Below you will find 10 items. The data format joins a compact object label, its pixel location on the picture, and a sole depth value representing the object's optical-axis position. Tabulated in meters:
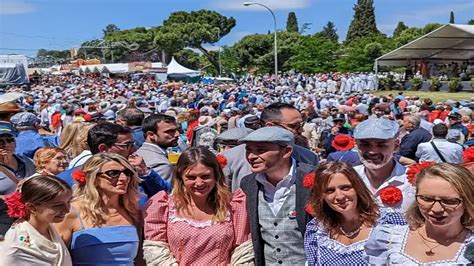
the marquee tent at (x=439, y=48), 35.34
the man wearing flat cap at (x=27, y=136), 7.92
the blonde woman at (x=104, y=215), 3.53
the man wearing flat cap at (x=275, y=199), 3.68
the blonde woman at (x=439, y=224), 2.68
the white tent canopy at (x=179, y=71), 60.02
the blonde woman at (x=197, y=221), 3.54
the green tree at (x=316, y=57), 54.50
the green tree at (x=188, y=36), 83.70
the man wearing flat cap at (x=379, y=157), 3.89
